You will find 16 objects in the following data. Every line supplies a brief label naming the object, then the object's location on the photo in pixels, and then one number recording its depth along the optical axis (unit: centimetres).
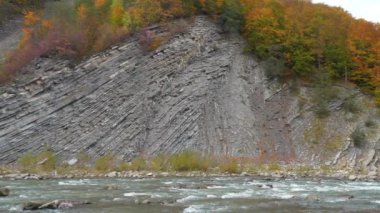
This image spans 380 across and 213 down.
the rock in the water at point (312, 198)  2480
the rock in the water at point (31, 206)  2084
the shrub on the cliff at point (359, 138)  4750
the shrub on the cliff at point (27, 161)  4141
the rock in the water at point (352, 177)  3810
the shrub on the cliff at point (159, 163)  4228
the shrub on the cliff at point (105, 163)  4209
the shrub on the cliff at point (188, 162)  4250
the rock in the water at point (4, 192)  2573
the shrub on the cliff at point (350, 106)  5222
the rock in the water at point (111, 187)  2983
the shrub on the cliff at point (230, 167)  4159
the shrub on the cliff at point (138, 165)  4212
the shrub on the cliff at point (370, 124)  5003
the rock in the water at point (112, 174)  3914
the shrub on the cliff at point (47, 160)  4178
